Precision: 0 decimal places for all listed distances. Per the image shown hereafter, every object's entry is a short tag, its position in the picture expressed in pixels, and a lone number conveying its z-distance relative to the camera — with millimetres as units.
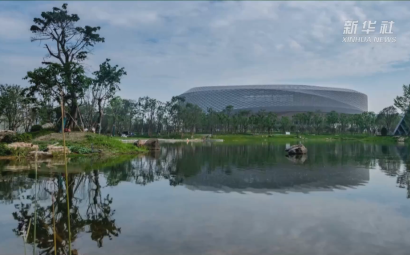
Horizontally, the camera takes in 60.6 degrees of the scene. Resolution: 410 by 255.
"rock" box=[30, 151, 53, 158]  20188
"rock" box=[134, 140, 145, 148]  29978
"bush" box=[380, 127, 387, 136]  68688
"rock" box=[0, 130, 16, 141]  23016
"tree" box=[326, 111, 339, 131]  81431
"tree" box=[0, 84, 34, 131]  37125
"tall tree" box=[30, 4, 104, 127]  26719
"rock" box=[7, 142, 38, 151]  20953
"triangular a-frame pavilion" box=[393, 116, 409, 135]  71875
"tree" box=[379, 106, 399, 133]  72362
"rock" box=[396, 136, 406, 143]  56356
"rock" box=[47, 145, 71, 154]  20820
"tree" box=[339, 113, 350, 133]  82625
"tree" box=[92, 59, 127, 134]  33031
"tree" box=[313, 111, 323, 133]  82125
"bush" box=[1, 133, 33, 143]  23016
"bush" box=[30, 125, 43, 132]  27781
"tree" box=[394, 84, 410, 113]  62312
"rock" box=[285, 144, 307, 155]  25953
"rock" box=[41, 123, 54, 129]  29716
